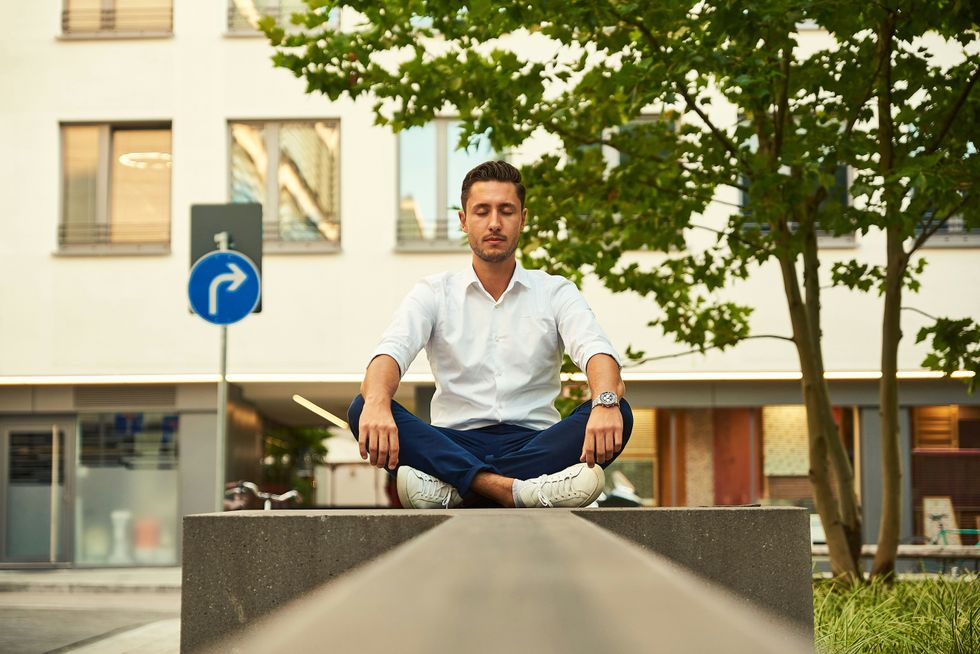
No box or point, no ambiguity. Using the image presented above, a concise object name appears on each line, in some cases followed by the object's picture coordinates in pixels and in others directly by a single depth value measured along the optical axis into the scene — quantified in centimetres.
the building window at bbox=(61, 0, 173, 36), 2062
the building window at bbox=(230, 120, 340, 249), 2036
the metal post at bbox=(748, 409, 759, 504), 2038
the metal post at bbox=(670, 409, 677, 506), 2041
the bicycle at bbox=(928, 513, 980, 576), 1878
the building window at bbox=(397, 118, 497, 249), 2031
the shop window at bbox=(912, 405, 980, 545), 1978
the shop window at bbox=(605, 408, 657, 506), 2036
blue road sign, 917
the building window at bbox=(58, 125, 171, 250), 2036
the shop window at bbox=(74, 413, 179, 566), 1997
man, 416
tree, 741
